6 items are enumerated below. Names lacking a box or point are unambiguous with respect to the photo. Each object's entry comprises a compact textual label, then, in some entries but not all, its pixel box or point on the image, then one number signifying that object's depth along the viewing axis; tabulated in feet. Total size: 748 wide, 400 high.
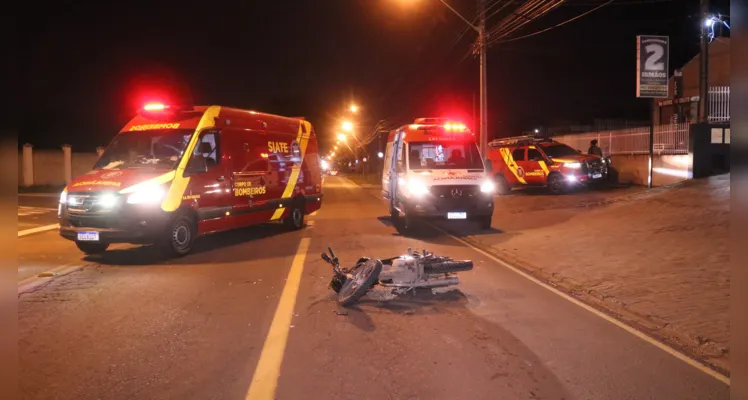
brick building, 80.53
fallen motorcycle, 25.08
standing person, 83.92
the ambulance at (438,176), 48.49
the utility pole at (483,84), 71.67
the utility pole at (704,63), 66.54
